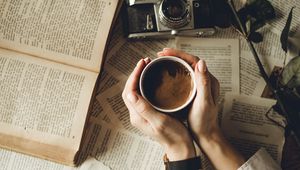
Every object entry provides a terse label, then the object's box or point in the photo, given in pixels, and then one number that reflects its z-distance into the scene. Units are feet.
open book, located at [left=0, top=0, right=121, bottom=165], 2.95
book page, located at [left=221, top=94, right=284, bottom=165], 3.03
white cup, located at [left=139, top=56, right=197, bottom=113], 2.44
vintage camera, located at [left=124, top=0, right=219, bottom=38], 2.98
